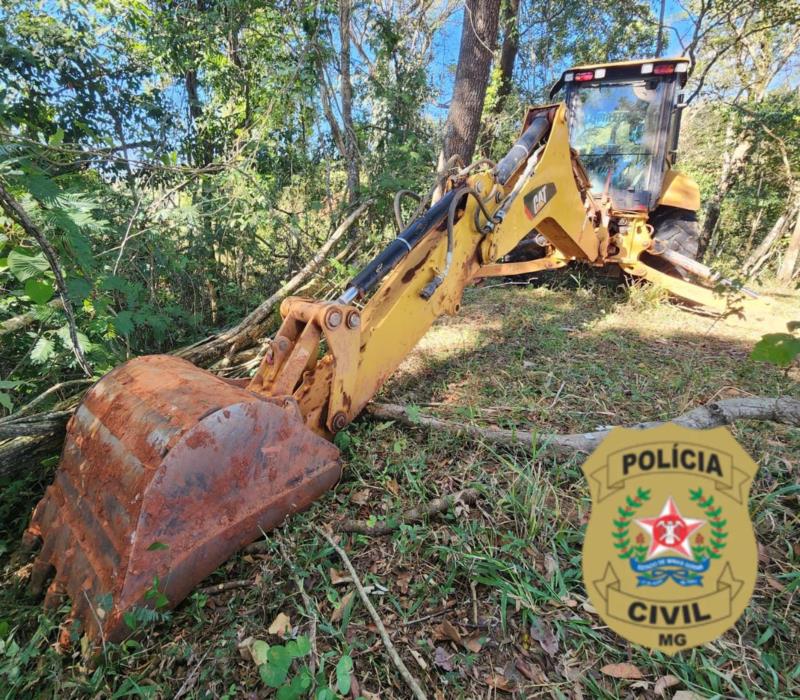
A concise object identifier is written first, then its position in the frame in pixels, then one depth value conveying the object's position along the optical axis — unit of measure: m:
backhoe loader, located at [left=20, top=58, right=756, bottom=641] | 1.46
